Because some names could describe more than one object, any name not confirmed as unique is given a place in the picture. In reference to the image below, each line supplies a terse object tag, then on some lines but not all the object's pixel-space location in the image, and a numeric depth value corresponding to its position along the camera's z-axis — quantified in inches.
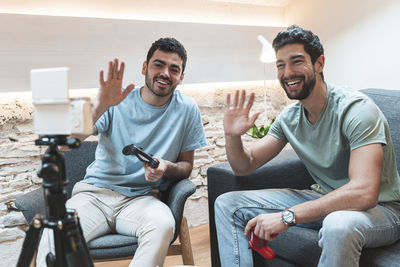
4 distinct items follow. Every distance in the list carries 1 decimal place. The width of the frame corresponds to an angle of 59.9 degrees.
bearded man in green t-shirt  49.3
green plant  103.5
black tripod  22.8
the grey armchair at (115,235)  58.9
